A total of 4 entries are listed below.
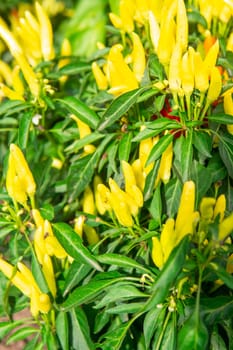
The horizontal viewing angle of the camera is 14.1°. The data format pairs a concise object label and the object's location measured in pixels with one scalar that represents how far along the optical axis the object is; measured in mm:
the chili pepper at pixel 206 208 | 594
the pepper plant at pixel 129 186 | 598
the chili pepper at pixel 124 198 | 622
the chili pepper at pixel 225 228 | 577
